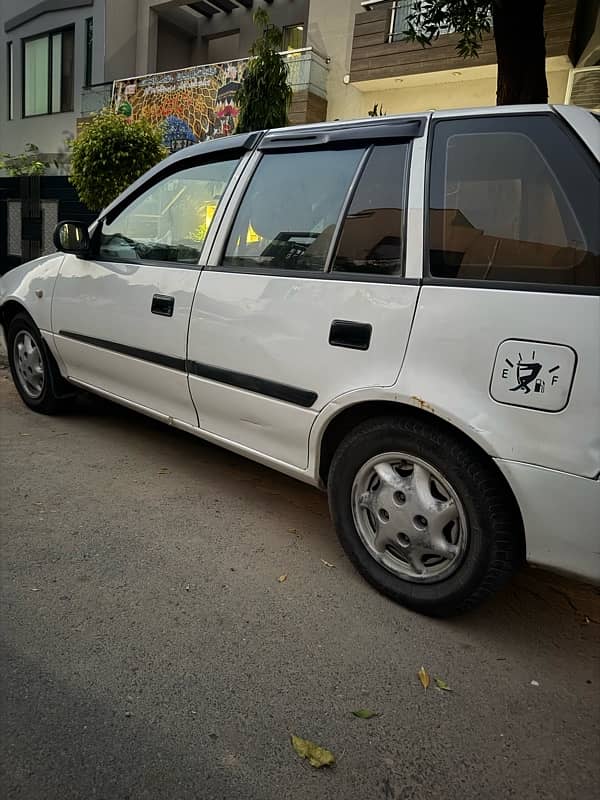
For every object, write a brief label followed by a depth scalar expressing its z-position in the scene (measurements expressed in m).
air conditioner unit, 8.25
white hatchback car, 2.01
